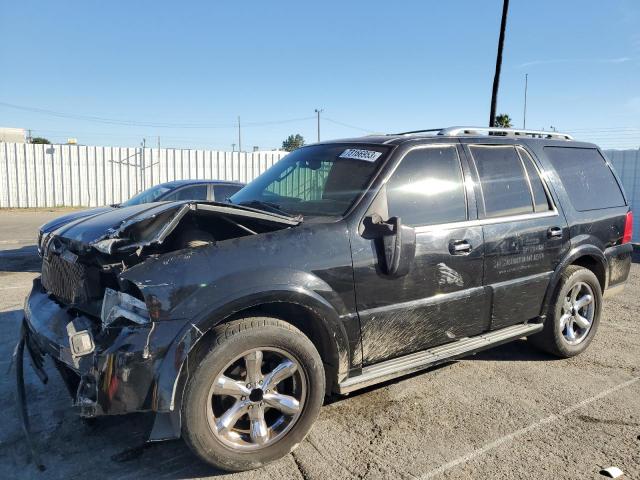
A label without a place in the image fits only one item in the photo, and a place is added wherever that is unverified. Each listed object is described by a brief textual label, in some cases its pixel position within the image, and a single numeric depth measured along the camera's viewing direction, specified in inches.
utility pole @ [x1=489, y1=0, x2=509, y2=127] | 605.5
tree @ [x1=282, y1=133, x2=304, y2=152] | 3324.8
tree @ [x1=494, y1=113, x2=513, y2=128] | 1277.6
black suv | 102.1
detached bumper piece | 111.2
